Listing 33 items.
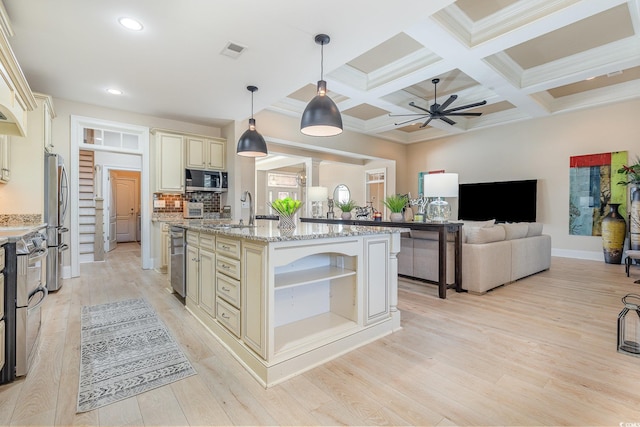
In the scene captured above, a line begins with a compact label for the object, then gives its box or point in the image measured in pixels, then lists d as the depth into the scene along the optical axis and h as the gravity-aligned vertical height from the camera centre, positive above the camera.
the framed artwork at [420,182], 8.64 +0.82
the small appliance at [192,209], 5.54 +0.01
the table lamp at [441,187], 3.59 +0.29
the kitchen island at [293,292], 1.86 -0.63
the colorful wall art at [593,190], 5.64 +0.43
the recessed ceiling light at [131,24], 2.67 +1.67
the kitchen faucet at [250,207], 2.99 +0.03
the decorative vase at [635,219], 5.02 -0.12
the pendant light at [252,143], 3.66 +0.81
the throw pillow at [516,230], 4.10 -0.26
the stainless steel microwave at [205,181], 5.36 +0.54
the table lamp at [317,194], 5.55 +0.30
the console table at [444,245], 3.50 -0.40
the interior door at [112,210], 7.31 -0.02
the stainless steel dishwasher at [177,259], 3.20 -0.55
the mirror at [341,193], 11.09 +0.65
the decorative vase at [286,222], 2.40 -0.09
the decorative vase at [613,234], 5.35 -0.39
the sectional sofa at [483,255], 3.63 -0.57
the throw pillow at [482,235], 3.68 -0.29
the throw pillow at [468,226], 3.82 -0.19
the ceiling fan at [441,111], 4.96 +1.74
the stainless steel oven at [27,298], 1.85 -0.59
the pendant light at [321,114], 2.58 +0.83
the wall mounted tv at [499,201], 6.66 +0.26
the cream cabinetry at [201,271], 2.53 -0.56
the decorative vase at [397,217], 4.31 -0.09
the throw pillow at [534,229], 4.60 -0.28
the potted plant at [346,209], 5.60 +0.03
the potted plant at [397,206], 4.31 +0.07
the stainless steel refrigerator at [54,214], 3.62 -0.06
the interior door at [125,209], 8.82 +0.01
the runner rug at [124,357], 1.74 -1.03
